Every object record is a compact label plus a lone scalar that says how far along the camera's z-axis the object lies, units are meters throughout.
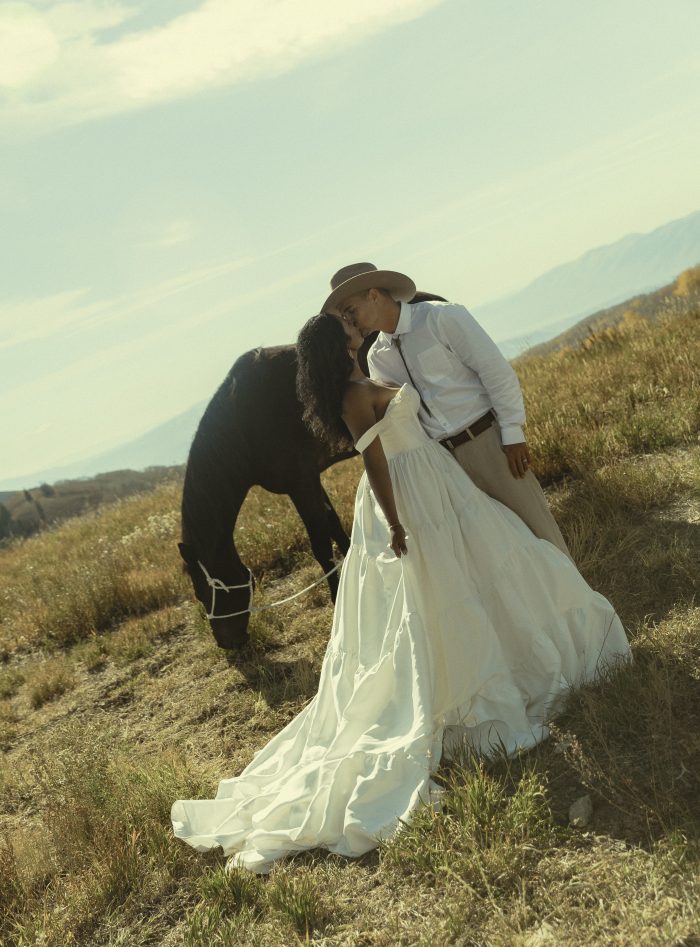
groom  3.70
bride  3.33
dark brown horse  5.84
